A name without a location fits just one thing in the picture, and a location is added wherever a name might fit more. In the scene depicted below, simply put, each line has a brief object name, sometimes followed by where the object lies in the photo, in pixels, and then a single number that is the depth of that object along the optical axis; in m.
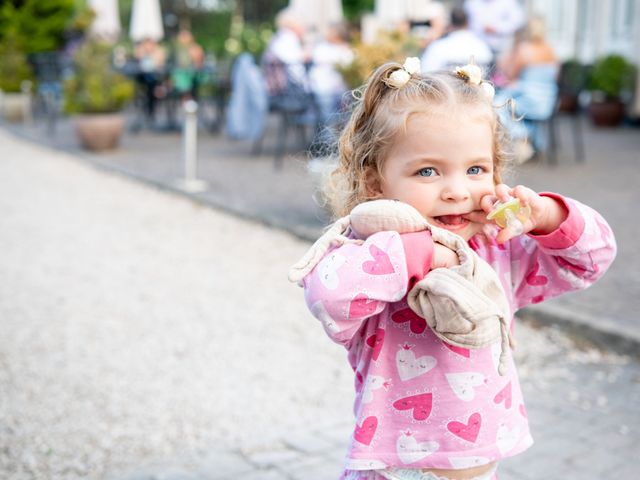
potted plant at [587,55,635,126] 12.82
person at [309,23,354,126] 9.69
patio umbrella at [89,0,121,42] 17.45
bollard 8.48
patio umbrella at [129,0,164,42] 16.91
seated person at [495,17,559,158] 9.09
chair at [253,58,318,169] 9.80
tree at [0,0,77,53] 18.28
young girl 1.50
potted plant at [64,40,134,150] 11.08
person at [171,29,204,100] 13.80
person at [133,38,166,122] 14.08
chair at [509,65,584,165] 9.06
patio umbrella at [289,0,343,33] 13.73
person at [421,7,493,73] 7.65
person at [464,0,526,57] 9.87
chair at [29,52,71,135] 14.59
